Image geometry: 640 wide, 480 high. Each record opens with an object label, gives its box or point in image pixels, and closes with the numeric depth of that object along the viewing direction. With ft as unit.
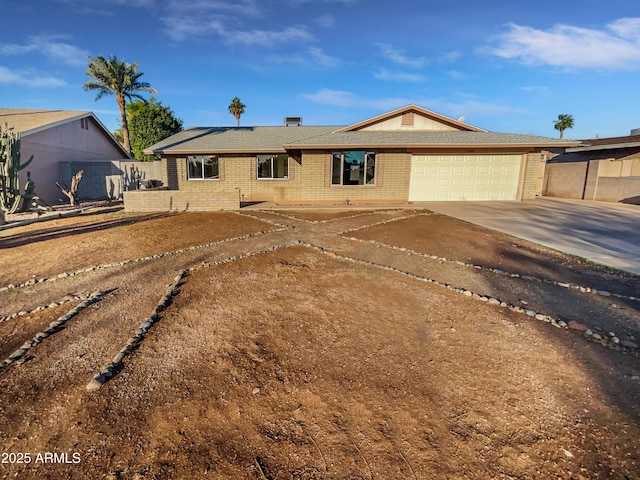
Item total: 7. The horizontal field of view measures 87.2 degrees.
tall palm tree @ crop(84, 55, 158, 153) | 86.89
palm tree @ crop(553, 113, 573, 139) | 150.92
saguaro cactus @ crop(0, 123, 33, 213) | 42.06
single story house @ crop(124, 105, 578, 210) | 53.31
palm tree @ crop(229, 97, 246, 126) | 126.72
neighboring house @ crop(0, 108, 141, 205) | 57.57
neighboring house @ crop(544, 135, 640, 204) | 55.01
